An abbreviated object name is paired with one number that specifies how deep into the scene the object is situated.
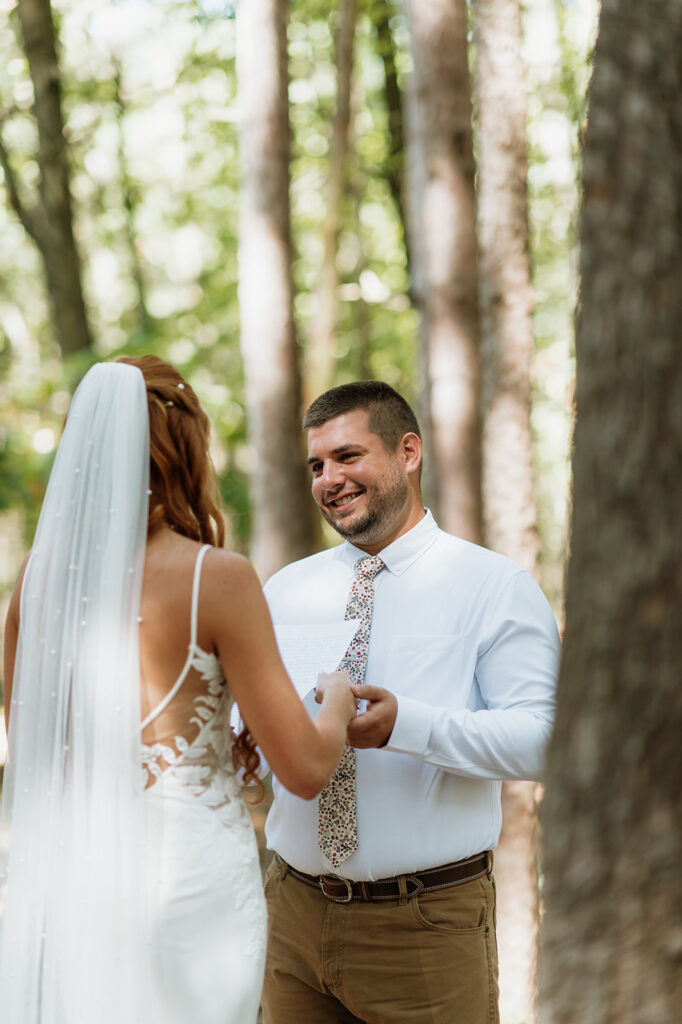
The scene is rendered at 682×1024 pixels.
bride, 2.39
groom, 2.85
